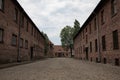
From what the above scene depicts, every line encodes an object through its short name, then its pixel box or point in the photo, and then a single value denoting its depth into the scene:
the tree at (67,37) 41.95
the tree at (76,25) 37.64
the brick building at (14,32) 8.88
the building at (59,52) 60.59
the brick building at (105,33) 8.19
